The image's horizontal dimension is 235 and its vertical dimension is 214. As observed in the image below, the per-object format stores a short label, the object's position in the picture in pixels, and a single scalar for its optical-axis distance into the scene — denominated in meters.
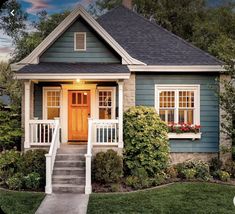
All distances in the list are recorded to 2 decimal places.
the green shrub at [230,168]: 12.61
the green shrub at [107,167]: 11.08
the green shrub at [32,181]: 10.52
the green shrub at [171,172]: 12.23
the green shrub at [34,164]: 11.04
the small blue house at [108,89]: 12.26
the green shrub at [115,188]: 10.42
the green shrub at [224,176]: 11.86
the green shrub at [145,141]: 12.05
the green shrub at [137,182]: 10.86
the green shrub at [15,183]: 10.47
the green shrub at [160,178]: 11.22
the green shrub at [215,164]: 12.90
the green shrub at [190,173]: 11.76
